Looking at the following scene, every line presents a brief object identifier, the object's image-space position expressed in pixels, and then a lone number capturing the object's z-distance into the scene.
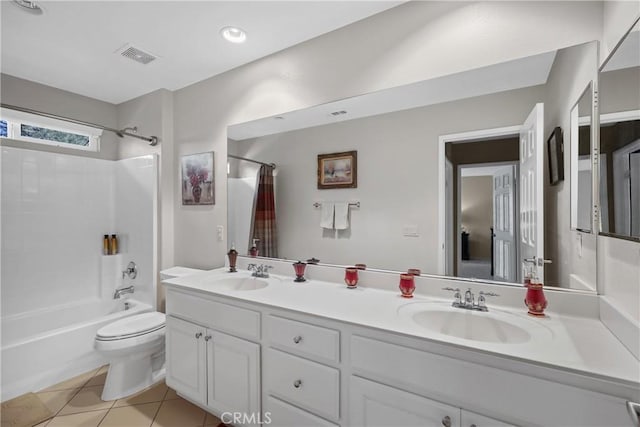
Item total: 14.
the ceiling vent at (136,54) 2.05
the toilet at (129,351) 2.01
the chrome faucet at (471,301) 1.34
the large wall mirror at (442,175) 1.33
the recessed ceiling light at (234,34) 1.85
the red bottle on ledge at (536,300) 1.23
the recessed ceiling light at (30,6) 1.60
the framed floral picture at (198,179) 2.48
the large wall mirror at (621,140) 0.84
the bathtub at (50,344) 2.11
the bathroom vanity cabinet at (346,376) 0.88
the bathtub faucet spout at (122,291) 2.81
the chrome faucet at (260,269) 2.07
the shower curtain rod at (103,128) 1.95
